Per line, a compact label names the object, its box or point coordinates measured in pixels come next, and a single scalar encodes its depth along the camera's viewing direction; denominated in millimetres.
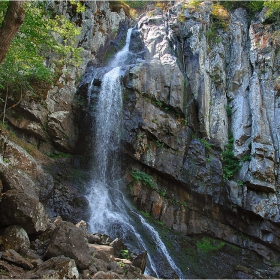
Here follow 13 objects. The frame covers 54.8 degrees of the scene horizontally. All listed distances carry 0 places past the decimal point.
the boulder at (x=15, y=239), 5258
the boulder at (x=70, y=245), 5316
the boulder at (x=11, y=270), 4438
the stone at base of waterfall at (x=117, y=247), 8010
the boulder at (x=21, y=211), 5543
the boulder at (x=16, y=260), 4797
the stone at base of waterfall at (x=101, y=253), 6176
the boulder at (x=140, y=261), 7552
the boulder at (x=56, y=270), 4520
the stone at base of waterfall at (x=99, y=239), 7766
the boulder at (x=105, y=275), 5163
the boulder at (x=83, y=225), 7827
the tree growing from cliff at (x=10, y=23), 4117
